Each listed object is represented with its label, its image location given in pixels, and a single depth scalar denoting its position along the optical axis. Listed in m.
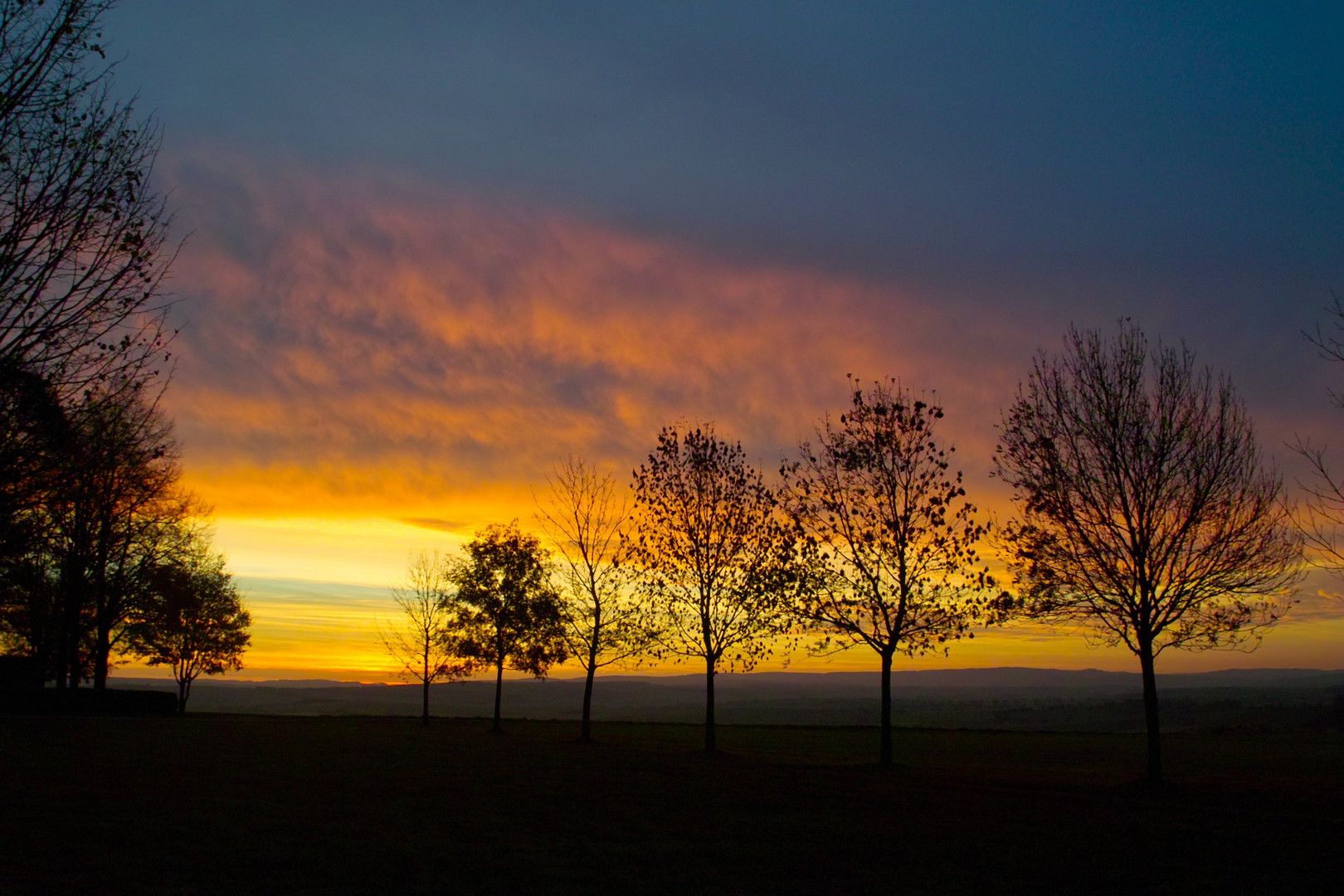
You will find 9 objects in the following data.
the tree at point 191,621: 52.50
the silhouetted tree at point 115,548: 40.78
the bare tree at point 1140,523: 25.17
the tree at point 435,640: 60.19
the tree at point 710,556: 38.19
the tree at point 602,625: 43.44
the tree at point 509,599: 51.28
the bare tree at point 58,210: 12.45
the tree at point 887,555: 31.25
